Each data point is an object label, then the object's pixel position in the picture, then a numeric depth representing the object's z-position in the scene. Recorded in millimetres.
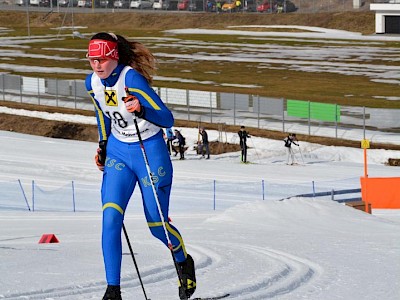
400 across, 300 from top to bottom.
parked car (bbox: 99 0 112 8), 121625
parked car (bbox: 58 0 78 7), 124000
